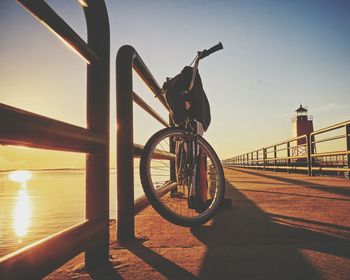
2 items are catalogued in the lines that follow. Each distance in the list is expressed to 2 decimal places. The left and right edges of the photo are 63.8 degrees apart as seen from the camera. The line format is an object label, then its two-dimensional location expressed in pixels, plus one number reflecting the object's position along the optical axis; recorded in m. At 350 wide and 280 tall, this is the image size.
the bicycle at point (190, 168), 1.88
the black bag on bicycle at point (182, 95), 2.30
